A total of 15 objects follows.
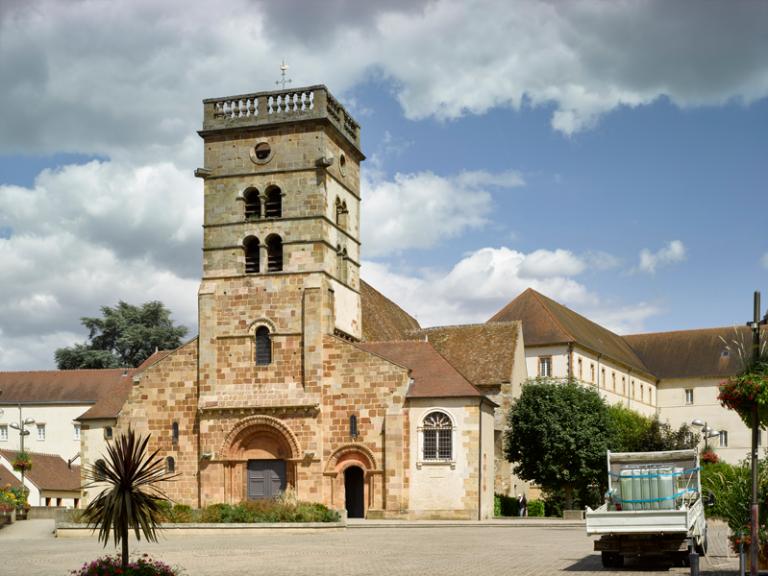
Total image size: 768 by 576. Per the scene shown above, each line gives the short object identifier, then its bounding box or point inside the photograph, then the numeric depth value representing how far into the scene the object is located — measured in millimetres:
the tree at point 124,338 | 89125
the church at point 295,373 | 44844
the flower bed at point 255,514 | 36625
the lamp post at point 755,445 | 16516
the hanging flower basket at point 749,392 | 17156
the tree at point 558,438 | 50812
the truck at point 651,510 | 20531
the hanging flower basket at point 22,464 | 48062
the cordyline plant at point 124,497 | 16750
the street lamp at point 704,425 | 39478
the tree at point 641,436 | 53375
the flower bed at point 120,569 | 15773
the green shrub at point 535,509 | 53156
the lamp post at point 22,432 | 49962
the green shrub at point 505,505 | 49875
